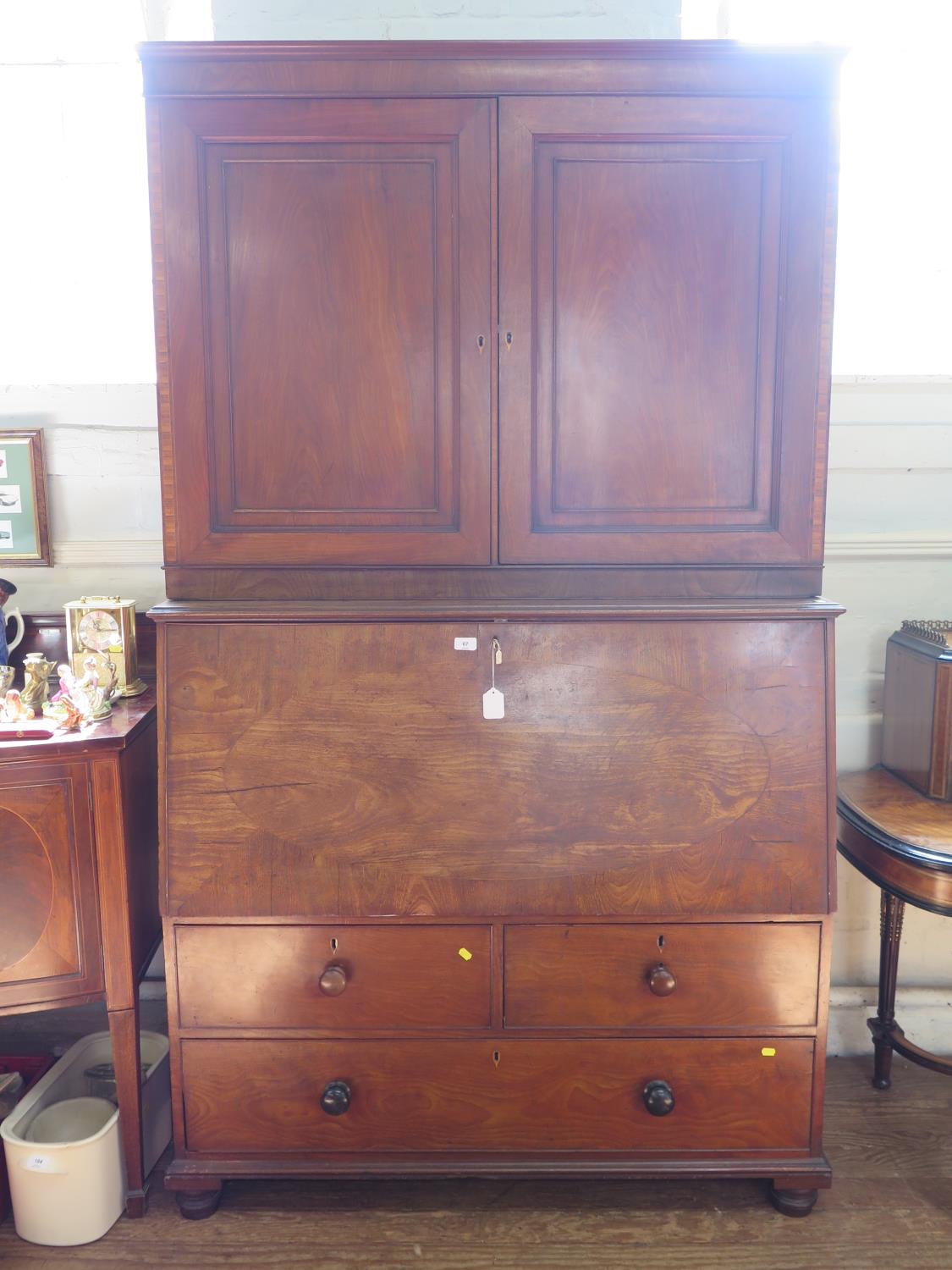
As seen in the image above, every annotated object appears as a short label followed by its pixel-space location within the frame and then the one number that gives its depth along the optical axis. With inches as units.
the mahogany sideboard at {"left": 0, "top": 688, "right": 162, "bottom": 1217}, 71.6
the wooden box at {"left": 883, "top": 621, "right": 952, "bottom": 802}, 86.1
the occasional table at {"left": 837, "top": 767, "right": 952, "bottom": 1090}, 76.3
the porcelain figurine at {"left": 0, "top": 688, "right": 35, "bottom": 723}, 76.1
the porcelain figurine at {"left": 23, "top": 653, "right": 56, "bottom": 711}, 80.6
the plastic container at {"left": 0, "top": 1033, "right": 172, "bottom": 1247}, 74.7
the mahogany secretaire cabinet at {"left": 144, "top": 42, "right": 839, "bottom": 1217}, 69.1
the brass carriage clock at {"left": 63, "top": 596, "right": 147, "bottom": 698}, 86.7
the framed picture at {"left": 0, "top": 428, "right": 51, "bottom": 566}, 96.1
